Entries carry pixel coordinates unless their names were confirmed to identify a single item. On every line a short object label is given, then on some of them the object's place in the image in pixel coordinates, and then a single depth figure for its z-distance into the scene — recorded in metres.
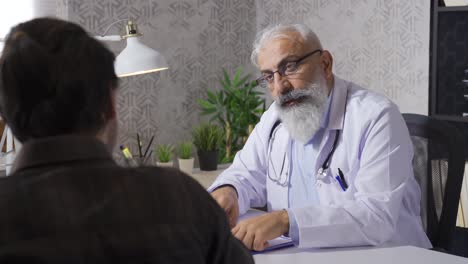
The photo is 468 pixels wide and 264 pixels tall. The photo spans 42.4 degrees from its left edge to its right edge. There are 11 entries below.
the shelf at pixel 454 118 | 2.73
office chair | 1.73
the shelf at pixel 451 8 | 2.69
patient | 0.71
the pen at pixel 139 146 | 2.88
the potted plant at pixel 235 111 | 3.11
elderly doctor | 1.49
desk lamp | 2.16
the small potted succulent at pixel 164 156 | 2.90
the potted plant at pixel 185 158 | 2.91
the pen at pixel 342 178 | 1.75
